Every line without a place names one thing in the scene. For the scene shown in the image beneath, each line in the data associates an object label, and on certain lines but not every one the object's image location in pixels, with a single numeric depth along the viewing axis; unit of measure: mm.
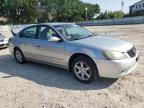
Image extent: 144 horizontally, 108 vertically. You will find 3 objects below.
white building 37779
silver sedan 2739
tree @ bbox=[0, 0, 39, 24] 31743
